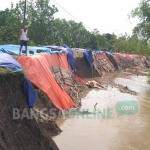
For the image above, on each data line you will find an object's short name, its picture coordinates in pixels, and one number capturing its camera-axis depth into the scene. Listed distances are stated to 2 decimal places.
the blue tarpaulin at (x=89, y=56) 20.02
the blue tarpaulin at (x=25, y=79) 5.76
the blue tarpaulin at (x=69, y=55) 14.97
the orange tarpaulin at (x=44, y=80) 8.09
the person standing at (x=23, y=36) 10.71
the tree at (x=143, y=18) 19.04
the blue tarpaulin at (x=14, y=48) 12.37
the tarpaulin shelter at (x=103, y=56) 23.96
